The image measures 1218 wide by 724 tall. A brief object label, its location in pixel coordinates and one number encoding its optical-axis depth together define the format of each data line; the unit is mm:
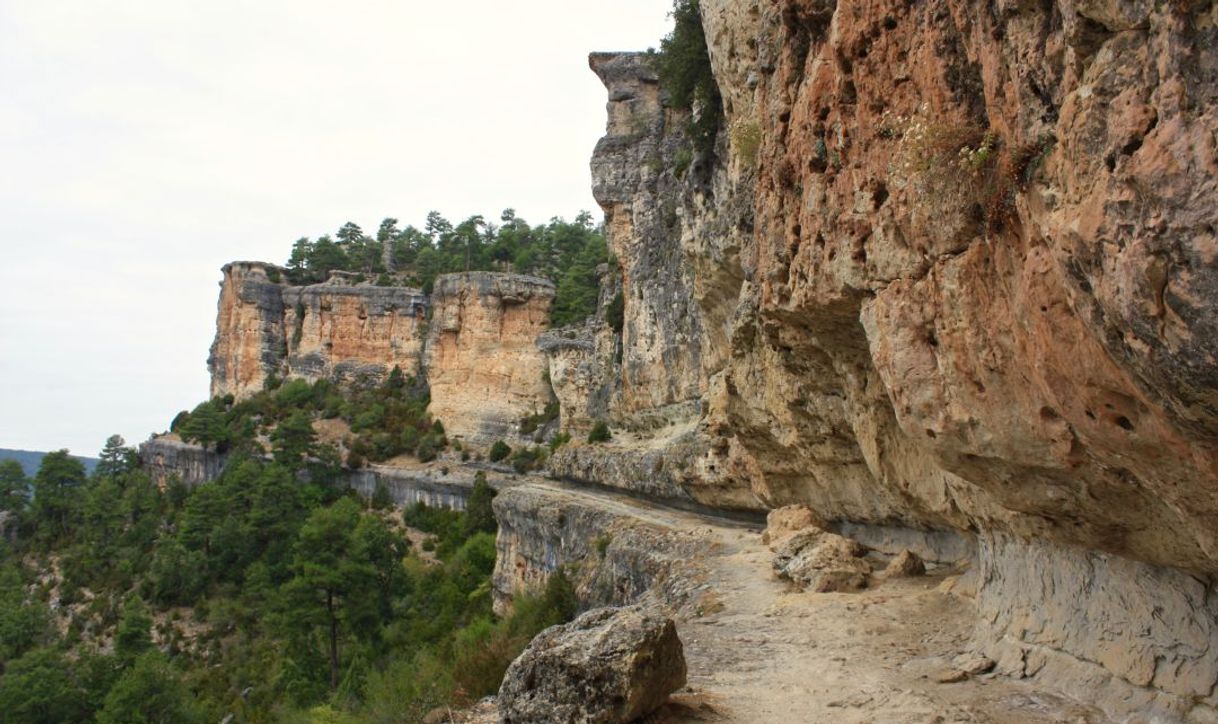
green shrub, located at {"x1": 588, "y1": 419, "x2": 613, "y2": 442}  32844
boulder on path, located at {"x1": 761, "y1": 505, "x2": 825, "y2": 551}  13688
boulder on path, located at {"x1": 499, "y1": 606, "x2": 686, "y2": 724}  5695
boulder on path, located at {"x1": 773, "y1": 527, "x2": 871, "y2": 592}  10344
